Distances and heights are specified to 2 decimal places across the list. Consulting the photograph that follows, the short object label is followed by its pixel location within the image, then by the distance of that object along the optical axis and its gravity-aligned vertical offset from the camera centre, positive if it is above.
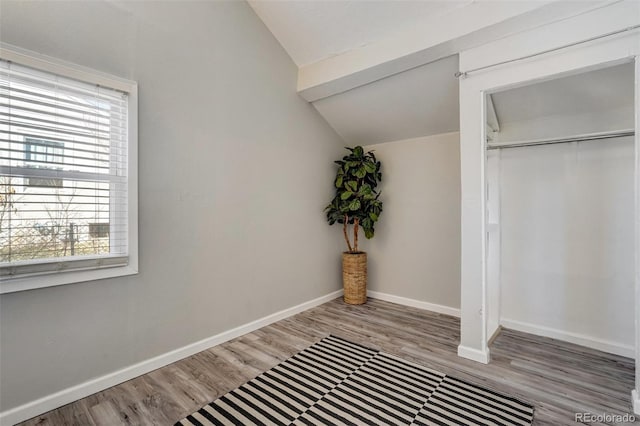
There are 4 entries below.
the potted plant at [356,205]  3.61 +0.09
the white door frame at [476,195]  2.23 +0.14
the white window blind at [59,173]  1.66 +0.24
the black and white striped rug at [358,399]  1.69 -1.15
